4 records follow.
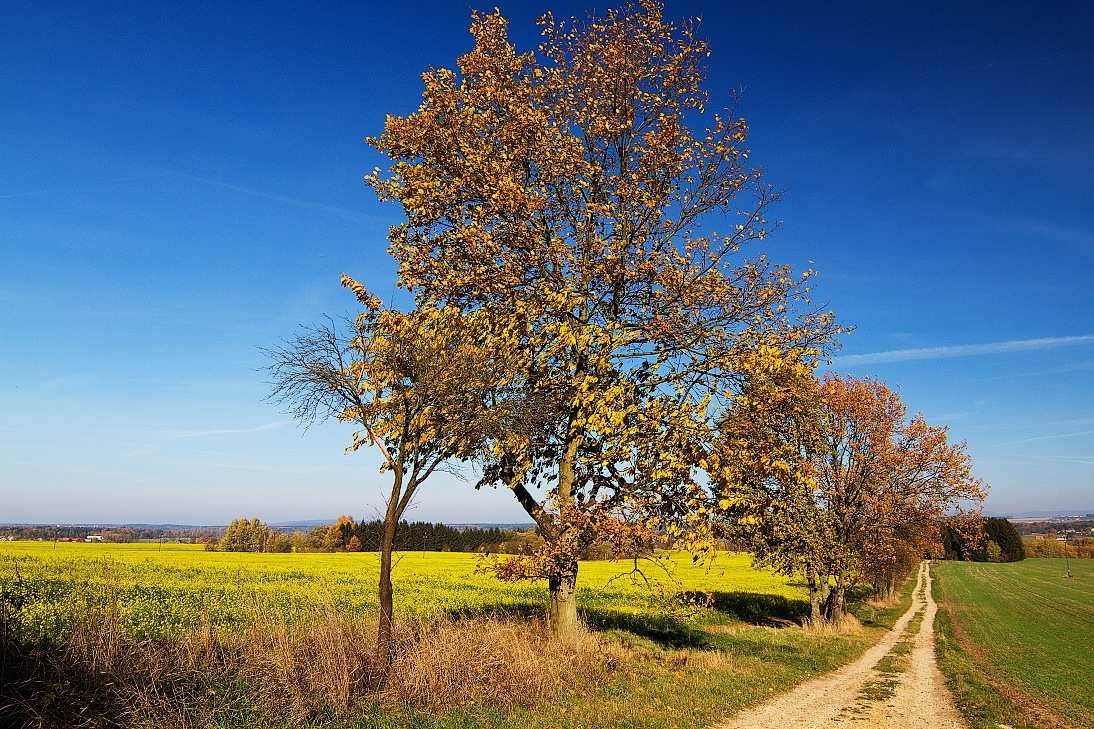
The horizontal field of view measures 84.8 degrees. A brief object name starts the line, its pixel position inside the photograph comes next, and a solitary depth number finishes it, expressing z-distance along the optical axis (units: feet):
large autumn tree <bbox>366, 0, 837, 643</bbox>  40.22
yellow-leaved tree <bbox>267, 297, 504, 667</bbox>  34.06
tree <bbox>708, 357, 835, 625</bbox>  40.16
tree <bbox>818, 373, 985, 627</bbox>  98.22
